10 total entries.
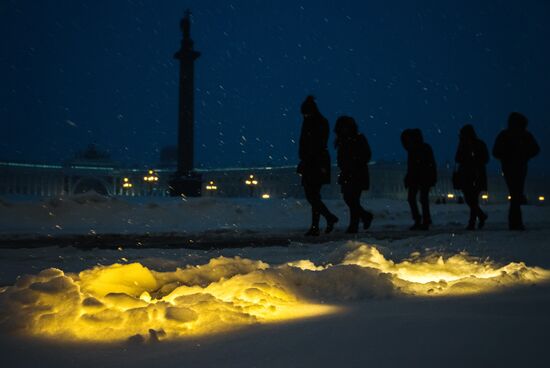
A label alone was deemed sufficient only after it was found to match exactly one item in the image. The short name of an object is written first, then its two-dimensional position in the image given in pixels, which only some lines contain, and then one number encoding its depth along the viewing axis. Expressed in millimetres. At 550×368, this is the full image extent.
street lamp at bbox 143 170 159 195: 56219
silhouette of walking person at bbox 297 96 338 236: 7426
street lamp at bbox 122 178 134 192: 61750
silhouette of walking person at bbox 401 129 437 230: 9047
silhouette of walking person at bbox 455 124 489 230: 8883
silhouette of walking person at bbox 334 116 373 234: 7914
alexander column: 33156
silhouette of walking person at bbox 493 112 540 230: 7945
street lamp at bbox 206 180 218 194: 56800
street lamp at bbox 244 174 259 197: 57403
